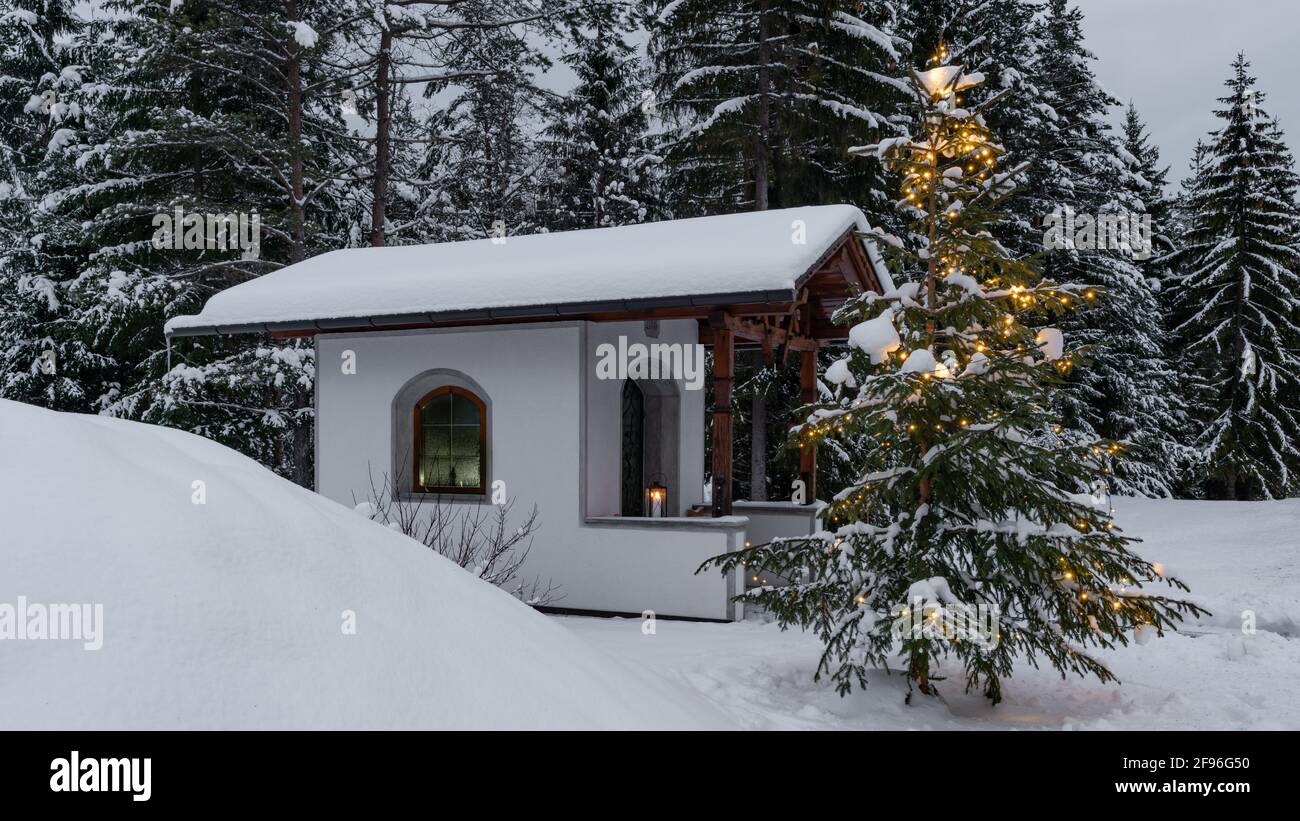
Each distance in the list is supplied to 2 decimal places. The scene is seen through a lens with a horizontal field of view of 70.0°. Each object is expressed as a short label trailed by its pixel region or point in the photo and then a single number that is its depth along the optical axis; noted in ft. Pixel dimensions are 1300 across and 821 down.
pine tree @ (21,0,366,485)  51.90
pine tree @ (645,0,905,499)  51.31
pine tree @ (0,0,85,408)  65.36
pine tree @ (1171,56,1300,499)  67.82
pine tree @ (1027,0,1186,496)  67.05
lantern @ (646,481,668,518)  35.04
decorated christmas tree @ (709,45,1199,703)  17.74
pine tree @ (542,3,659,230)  77.92
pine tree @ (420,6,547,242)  56.54
